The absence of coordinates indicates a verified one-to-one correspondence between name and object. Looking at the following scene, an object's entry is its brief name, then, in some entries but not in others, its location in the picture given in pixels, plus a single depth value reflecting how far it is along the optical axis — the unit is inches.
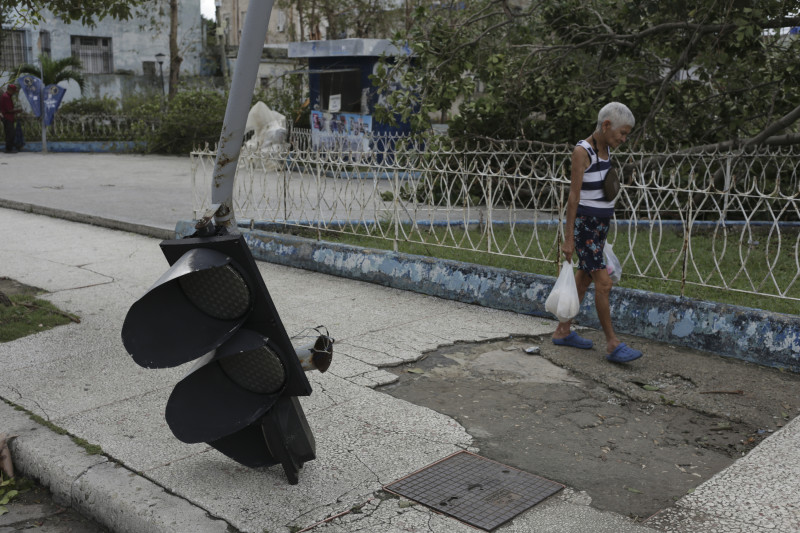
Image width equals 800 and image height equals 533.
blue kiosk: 766.5
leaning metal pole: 138.7
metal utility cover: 142.7
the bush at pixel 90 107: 1057.5
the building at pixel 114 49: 1373.0
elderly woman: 218.4
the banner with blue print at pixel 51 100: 946.7
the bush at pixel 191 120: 911.7
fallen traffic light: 139.1
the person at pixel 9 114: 895.1
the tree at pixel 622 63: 355.9
